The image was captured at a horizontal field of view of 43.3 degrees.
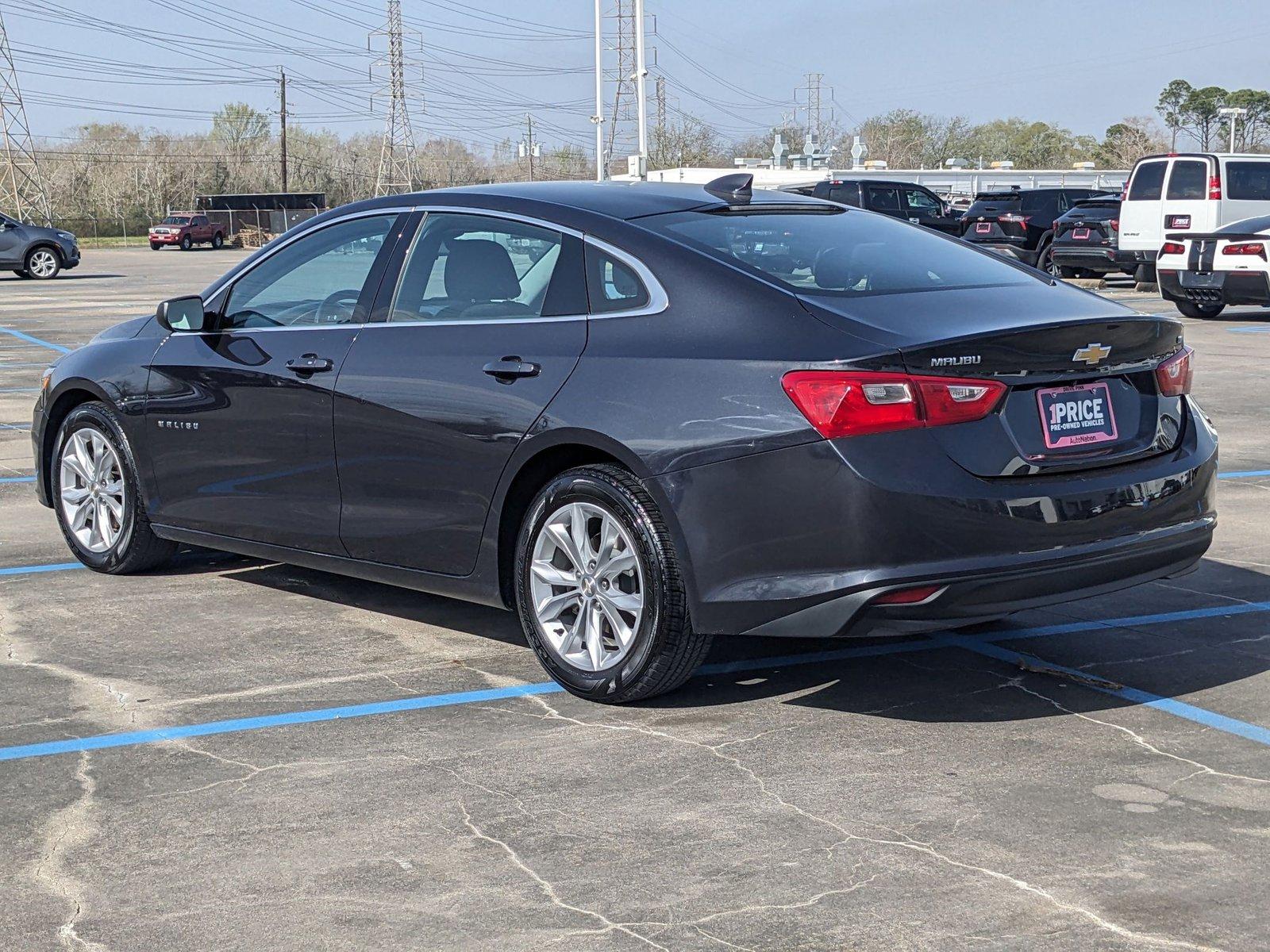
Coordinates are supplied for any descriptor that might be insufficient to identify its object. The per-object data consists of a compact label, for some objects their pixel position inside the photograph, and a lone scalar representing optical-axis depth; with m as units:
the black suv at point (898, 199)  34.00
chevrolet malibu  4.58
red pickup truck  65.88
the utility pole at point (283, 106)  94.62
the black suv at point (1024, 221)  31.69
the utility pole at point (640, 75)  63.38
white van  24.92
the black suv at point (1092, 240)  27.92
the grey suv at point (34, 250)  37.44
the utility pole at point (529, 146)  102.55
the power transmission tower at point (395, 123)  82.56
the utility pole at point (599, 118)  68.38
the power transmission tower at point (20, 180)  69.00
